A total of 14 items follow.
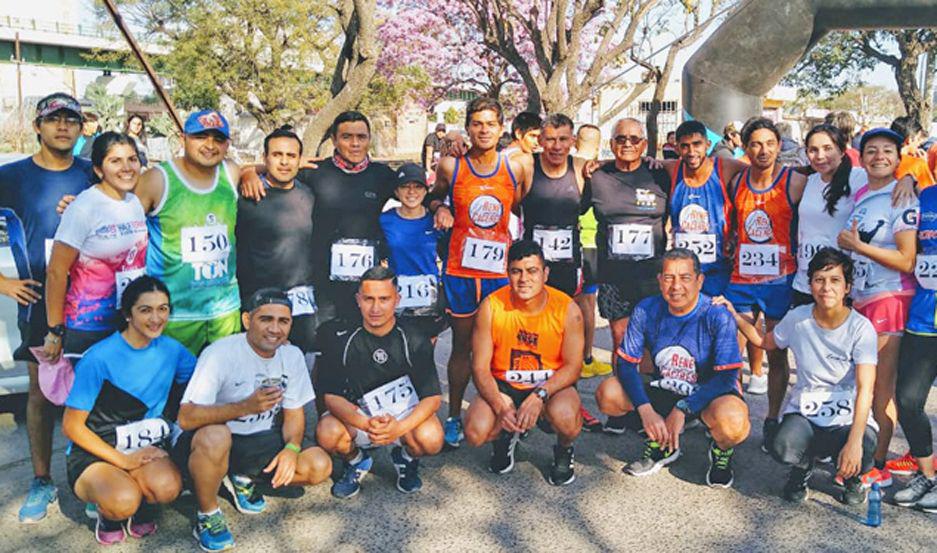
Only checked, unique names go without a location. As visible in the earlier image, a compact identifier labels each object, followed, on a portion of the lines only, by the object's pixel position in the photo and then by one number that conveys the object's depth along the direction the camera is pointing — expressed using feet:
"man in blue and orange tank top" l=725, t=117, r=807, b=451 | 14.87
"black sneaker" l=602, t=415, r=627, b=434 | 15.61
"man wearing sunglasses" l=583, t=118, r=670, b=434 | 15.81
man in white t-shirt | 11.30
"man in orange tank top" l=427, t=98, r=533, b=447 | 15.37
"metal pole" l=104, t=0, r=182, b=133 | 20.40
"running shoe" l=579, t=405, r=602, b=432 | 15.74
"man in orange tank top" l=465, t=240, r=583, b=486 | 13.23
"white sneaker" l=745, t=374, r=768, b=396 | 18.16
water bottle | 11.53
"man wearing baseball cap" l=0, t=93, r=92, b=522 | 12.20
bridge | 161.38
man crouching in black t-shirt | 12.83
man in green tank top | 12.64
